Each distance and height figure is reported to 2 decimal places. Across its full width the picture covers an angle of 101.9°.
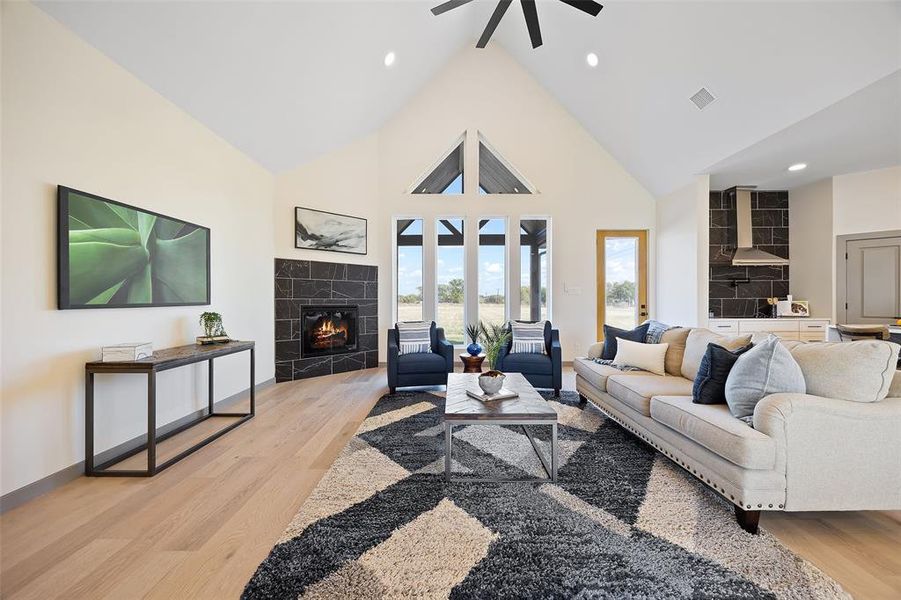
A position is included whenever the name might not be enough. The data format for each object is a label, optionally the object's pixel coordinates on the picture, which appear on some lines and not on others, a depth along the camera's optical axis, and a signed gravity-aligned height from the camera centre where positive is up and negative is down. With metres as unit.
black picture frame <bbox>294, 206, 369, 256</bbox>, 4.96 +1.05
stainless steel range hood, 5.26 +1.04
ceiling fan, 3.07 +2.51
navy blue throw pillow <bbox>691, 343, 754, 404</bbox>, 2.29 -0.49
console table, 2.28 -0.63
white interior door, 4.59 +0.23
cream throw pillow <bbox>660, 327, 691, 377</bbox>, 3.25 -0.44
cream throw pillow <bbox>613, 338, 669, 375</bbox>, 3.28 -0.54
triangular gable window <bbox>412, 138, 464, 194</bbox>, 5.96 +1.96
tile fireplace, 4.88 -0.27
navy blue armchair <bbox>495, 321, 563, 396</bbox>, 4.20 -0.78
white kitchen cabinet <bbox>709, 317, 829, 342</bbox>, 4.86 -0.37
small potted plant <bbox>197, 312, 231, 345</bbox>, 3.24 -0.28
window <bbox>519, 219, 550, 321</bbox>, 6.00 +0.51
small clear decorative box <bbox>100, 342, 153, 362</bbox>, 2.37 -0.35
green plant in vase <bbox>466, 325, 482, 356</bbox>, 3.89 -0.53
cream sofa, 1.72 -0.70
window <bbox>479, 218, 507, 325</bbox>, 6.03 +0.58
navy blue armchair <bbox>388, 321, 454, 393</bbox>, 4.27 -0.80
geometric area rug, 1.43 -1.12
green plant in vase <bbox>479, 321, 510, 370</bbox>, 4.03 -0.51
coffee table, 2.21 -0.71
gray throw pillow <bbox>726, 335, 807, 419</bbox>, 1.94 -0.43
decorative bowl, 2.58 -0.60
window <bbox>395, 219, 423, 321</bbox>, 6.05 +0.33
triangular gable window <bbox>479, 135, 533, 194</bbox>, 5.94 +1.97
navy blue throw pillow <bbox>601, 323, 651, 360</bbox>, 3.71 -0.38
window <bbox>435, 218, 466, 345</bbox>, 6.02 +0.38
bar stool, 4.21 -0.40
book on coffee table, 2.54 -0.68
